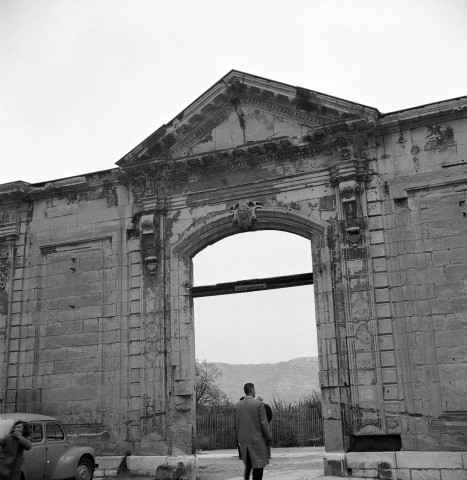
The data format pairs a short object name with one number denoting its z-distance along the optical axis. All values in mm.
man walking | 9547
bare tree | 41131
